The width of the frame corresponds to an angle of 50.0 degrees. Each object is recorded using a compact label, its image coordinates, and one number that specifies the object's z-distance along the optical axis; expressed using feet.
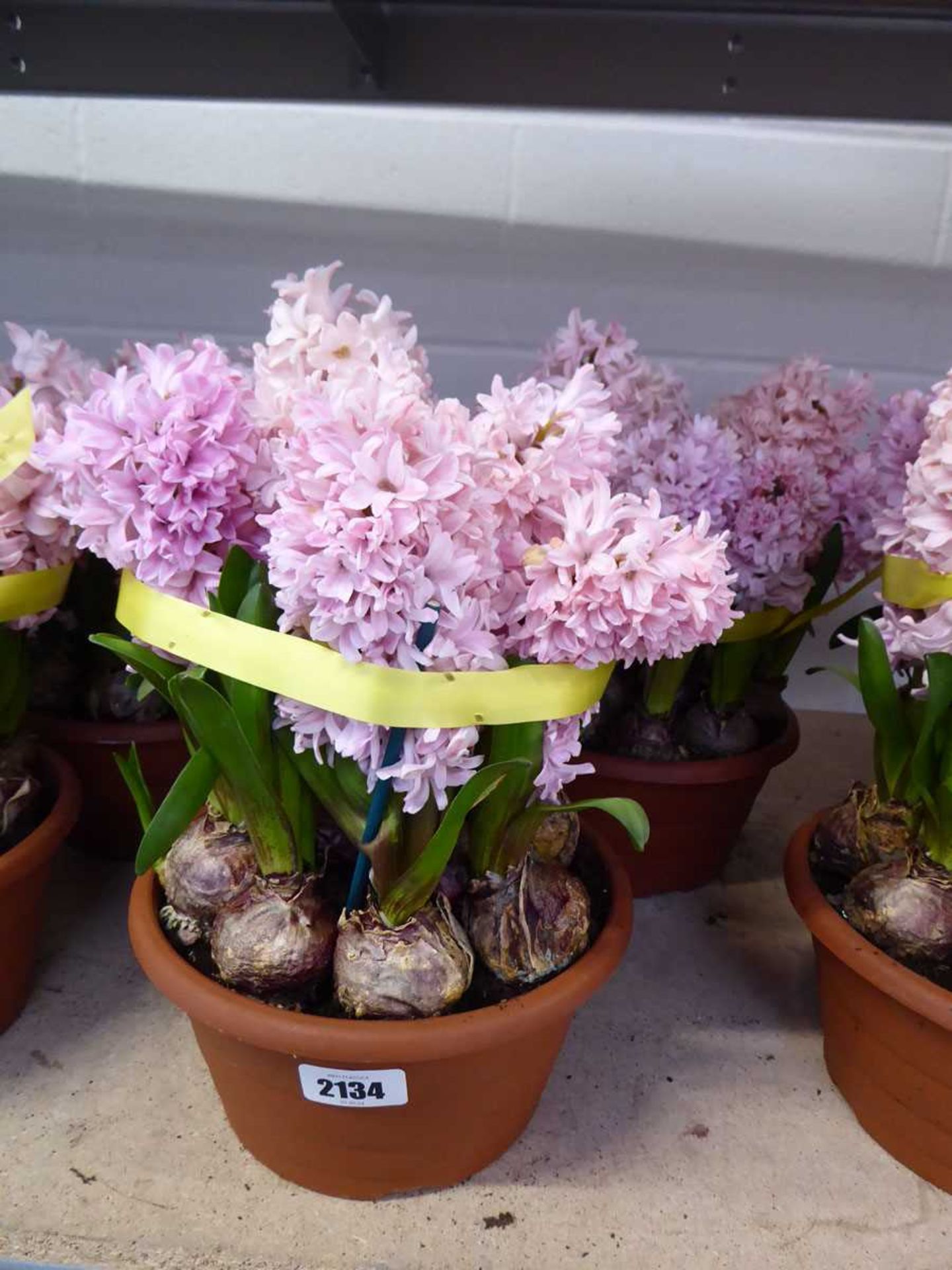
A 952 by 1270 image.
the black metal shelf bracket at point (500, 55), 3.02
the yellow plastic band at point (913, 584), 2.42
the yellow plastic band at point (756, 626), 3.25
